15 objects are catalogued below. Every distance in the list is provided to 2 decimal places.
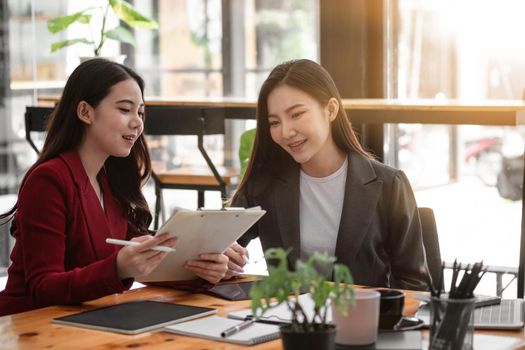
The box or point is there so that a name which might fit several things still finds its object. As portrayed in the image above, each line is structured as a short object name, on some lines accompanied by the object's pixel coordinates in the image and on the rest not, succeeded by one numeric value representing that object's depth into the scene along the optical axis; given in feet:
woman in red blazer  10.17
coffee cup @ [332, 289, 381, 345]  8.37
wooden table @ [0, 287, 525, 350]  8.84
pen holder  8.38
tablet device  9.26
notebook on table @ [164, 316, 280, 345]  8.90
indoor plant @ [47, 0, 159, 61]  22.14
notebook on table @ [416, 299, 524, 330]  9.12
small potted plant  7.66
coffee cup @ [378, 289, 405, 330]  8.79
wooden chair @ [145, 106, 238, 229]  19.34
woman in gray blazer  11.68
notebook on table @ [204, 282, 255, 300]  10.28
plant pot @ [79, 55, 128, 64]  21.21
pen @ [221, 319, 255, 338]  8.98
